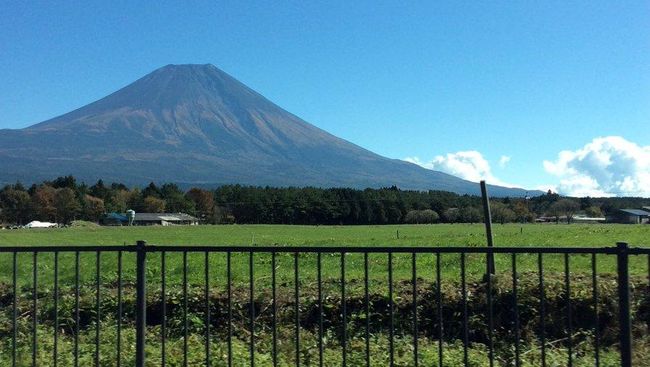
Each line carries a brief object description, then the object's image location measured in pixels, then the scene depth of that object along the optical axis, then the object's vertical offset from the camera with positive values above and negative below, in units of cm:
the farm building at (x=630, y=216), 6894 -121
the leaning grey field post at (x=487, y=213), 885 -10
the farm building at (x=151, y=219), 9244 -171
